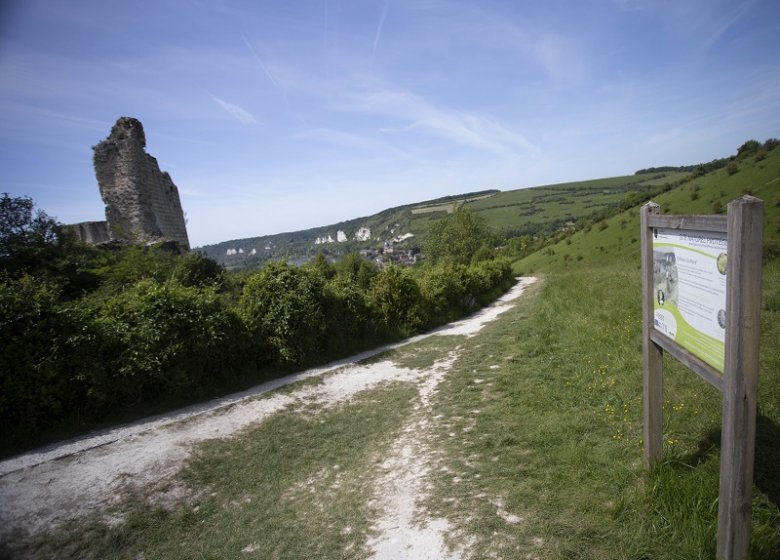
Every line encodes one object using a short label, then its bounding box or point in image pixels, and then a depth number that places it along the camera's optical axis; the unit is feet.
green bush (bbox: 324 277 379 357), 38.34
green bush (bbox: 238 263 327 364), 33.40
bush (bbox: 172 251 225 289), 60.88
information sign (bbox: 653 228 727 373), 8.38
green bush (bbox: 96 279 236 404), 24.64
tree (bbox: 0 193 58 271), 49.65
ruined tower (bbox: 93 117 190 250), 74.54
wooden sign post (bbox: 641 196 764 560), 7.41
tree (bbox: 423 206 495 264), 187.93
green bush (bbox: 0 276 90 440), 21.04
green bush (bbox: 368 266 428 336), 46.62
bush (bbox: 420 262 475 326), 56.10
